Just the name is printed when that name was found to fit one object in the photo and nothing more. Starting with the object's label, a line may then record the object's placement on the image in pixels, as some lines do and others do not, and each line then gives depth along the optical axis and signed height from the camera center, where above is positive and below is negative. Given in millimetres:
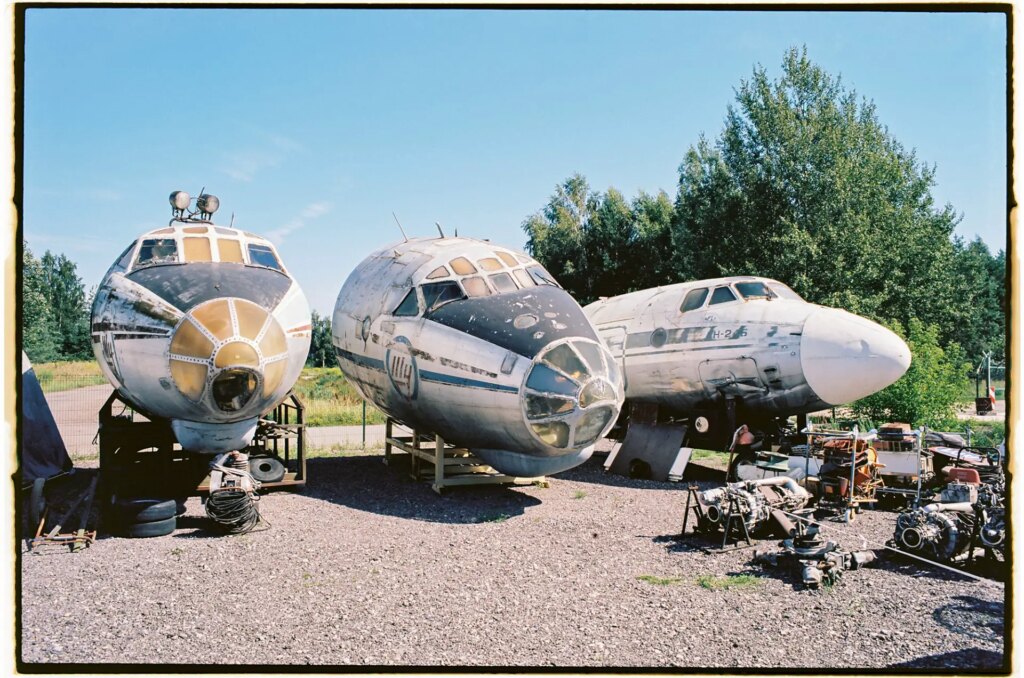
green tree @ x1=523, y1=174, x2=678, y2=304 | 36312 +4543
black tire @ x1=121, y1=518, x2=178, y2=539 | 10125 -2584
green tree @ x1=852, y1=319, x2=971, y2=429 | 18516 -1212
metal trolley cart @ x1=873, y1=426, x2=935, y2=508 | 12680 -2086
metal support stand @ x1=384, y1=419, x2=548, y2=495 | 13164 -2383
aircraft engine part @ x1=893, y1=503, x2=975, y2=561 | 8969 -2255
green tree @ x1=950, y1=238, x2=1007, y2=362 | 12244 +995
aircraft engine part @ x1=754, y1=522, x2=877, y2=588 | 8305 -2464
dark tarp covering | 13536 -1912
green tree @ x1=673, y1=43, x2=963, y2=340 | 22016 +4212
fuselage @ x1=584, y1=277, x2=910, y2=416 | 13359 -153
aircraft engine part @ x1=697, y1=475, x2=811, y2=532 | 10039 -2217
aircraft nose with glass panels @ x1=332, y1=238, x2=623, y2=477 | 10688 -256
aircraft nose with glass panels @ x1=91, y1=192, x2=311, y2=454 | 9641 +71
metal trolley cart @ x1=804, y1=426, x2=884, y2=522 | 12039 -2172
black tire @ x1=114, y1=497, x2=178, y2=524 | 10148 -2338
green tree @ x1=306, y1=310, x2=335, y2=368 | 44278 -15
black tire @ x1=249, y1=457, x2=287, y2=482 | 13039 -2283
